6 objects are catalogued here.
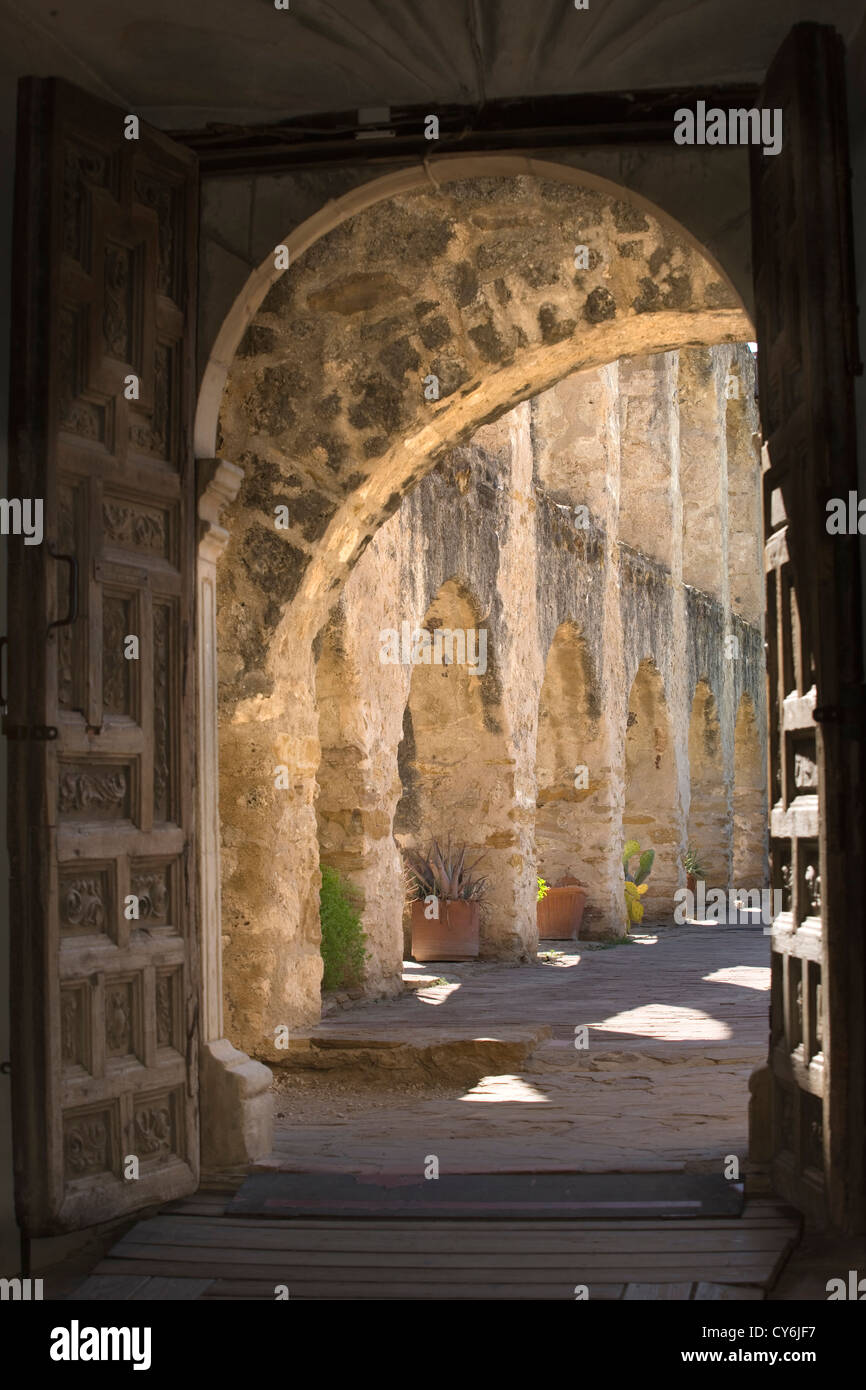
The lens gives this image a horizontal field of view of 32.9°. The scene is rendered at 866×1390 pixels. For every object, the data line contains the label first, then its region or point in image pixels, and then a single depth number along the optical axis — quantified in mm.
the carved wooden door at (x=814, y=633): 3400
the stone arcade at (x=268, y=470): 3545
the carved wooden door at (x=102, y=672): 3572
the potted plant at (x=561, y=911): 12508
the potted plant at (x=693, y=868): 17362
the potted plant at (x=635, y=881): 14258
